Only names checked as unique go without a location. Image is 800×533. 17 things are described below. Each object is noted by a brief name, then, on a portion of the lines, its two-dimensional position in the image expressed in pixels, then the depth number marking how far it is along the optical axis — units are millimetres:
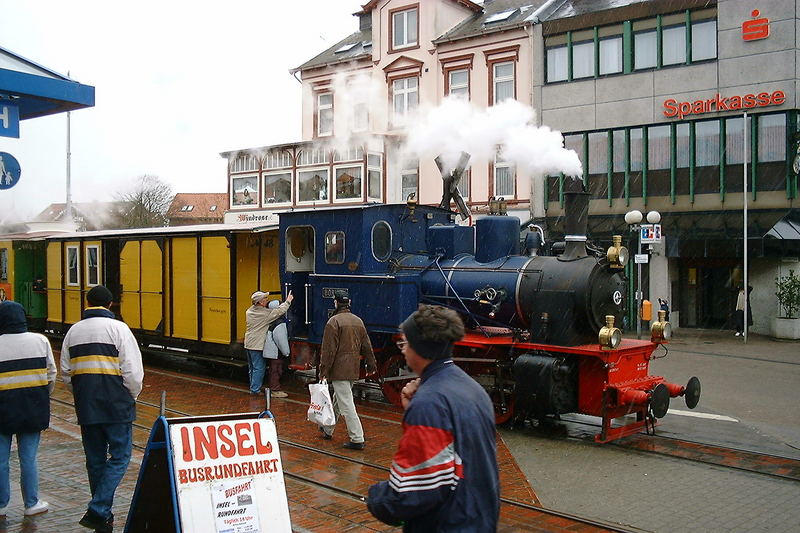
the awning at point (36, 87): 5883
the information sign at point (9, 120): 6023
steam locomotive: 8742
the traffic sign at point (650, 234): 17734
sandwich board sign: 4344
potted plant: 19812
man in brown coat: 8141
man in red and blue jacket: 2906
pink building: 24906
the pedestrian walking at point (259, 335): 11227
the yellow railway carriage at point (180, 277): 13234
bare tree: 39656
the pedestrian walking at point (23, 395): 5539
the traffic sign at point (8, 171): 5434
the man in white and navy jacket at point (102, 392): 5266
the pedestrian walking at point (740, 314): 20516
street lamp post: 18016
